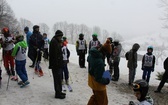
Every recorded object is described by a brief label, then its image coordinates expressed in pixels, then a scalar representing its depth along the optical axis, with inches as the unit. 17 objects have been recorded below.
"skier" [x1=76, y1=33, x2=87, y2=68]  513.2
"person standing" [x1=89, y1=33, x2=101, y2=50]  482.0
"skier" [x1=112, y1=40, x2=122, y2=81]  438.1
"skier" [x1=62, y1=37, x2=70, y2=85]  346.8
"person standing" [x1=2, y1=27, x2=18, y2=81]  327.3
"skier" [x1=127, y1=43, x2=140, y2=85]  418.0
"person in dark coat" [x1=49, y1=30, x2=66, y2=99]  269.9
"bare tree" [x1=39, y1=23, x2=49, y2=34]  5208.2
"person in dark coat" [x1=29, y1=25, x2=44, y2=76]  399.7
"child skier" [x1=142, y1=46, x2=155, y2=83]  413.3
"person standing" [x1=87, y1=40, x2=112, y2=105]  199.8
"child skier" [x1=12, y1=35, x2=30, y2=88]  299.9
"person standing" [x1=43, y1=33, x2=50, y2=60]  554.3
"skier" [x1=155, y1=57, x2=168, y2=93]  381.1
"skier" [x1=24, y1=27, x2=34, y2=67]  464.2
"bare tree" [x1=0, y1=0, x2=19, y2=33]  2464.6
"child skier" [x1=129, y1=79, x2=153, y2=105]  141.1
